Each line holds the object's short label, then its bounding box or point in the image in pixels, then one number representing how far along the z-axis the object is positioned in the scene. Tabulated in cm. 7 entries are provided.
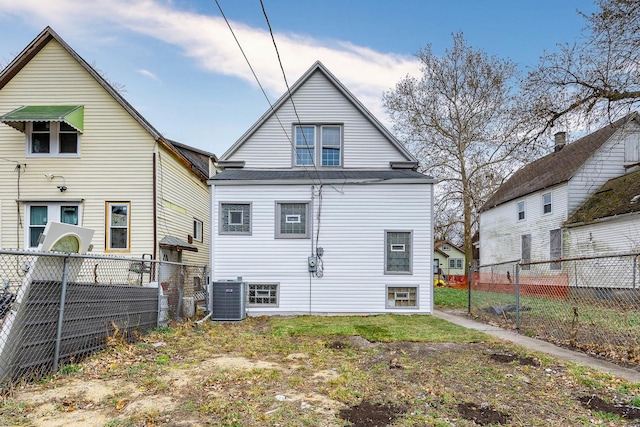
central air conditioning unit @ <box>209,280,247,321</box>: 958
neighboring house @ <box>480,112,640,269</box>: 1705
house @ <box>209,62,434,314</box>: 1043
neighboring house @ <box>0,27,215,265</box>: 1112
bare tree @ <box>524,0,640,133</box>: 993
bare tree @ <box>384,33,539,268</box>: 2309
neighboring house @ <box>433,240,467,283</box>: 4328
